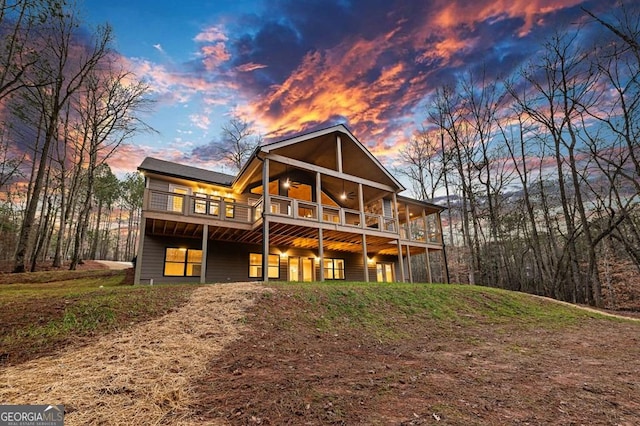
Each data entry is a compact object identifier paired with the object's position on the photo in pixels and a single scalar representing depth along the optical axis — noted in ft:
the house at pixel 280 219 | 43.32
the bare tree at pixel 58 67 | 44.50
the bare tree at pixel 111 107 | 63.57
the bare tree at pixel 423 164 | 94.27
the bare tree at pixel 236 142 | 97.96
